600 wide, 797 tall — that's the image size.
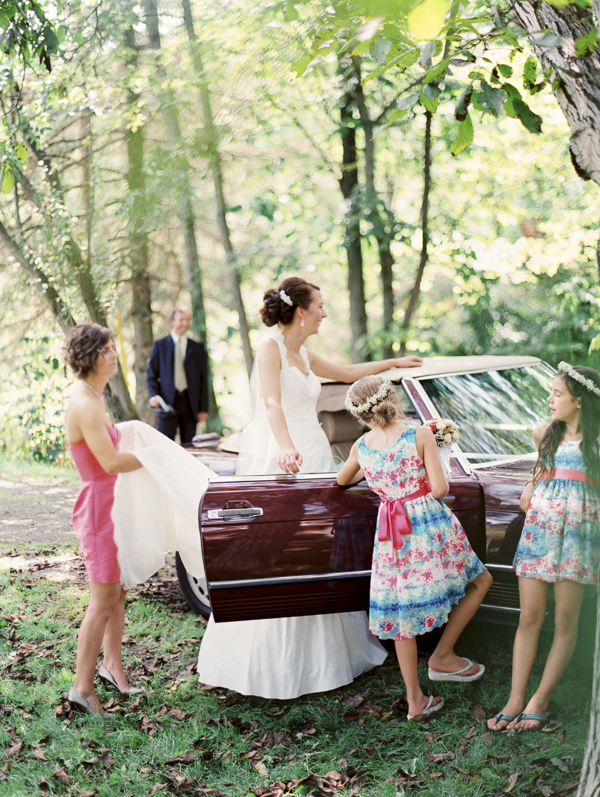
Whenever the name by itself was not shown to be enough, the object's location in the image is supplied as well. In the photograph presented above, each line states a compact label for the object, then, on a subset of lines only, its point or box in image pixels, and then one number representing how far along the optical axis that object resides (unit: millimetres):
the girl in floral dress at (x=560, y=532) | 2879
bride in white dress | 3500
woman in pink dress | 3324
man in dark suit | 7105
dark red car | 3131
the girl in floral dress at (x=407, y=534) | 3072
